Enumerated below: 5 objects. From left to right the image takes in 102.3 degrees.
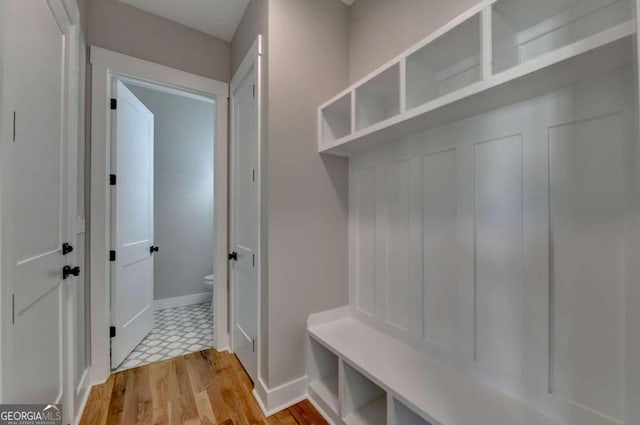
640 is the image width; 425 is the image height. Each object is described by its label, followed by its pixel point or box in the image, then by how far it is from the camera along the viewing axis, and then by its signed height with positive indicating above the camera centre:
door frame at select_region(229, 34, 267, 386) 1.66 +0.11
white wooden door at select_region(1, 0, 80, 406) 0.85 +0.06
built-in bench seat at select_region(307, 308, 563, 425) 1.00 -0.77
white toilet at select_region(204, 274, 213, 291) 3.30 -0.88
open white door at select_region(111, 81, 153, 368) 1.98 -0.10
